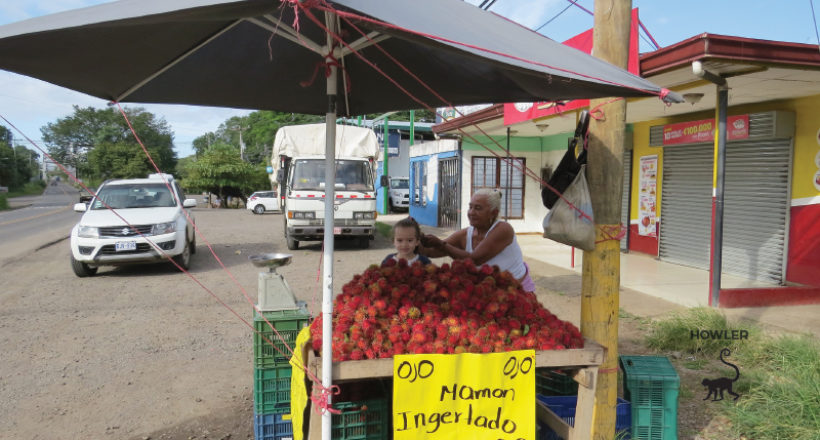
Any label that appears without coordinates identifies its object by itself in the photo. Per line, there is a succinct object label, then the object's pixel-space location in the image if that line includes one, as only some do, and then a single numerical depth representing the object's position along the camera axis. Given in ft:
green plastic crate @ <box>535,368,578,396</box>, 11.01
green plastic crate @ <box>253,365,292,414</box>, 10.62
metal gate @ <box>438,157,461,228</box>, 53.16
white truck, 38.17
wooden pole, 9.78
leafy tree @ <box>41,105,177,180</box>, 162.91
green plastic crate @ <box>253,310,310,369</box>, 10.68
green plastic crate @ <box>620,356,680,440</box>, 10.45
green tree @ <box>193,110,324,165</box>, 159.84
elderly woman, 12.51
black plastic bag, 9.69
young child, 12.32
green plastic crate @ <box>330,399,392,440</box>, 8.91
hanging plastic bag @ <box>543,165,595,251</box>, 9.41
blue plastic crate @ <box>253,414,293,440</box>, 10.68
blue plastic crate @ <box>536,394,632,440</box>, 10.10
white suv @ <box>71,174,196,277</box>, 28.30
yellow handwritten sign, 8.15
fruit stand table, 7.97
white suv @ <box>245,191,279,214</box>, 94.32
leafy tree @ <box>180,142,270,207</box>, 117.39
